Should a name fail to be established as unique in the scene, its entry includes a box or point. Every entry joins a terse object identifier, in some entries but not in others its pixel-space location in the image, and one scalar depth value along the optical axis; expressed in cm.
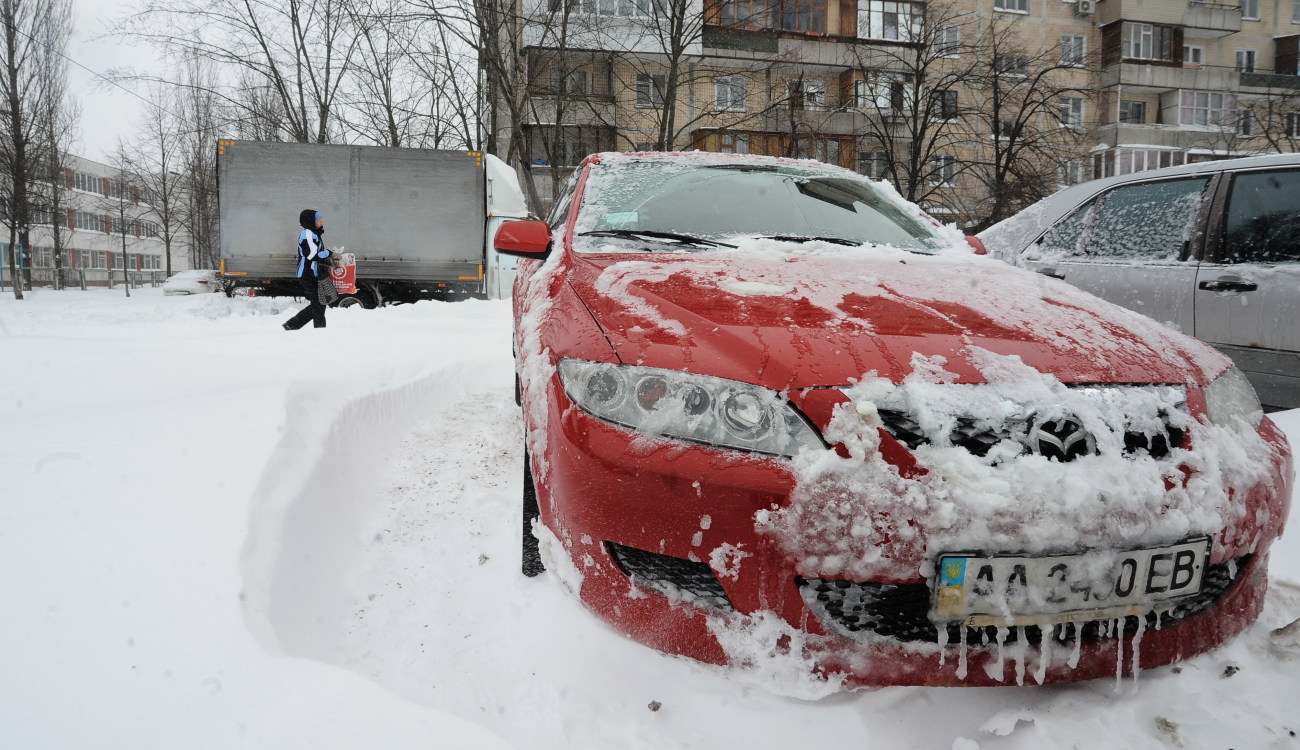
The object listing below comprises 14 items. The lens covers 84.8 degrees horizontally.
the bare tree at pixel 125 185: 3428
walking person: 780
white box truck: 1234
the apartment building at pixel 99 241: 3725
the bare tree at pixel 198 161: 3203
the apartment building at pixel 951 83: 1875
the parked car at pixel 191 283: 2897
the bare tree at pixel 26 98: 2319
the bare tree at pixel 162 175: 3338
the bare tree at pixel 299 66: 1984
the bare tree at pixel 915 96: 2125
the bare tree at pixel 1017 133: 2027
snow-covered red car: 131
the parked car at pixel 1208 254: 337
